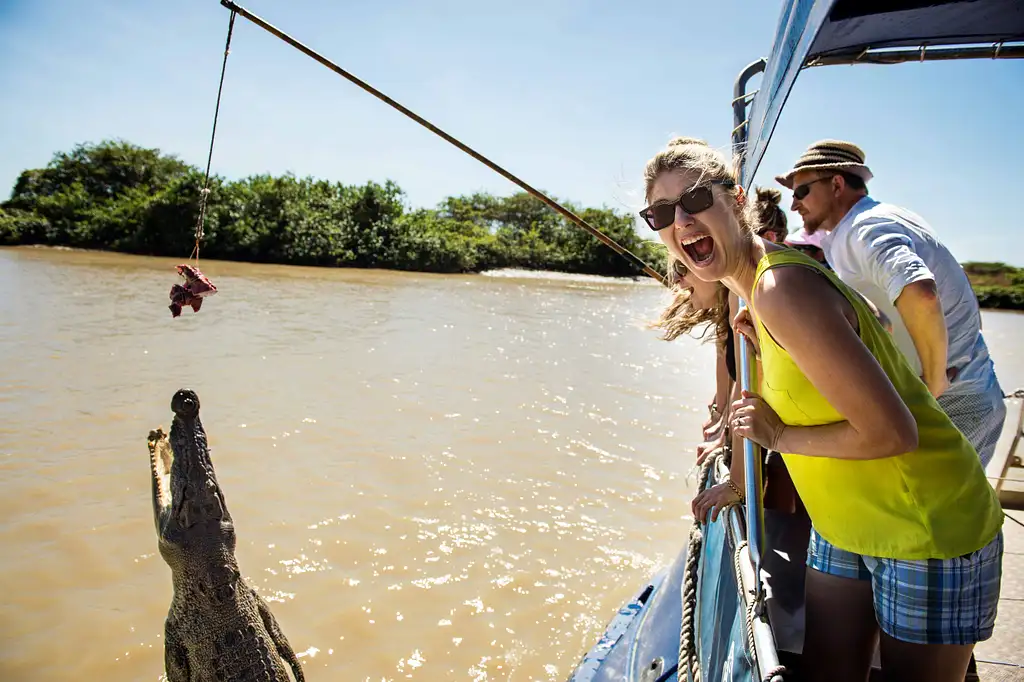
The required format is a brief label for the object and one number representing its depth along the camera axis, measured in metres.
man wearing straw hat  1.86
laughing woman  1.07
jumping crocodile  2.04
